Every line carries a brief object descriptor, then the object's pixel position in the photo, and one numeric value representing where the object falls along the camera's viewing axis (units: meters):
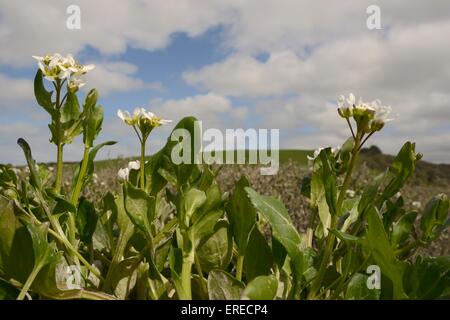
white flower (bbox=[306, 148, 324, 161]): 0.30
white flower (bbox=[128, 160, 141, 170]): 0.30
